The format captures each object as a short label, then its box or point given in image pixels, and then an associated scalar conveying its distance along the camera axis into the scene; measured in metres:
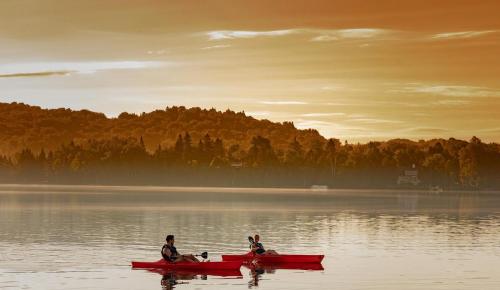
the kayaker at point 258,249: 59.06
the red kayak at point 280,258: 58.41
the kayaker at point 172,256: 54.84
